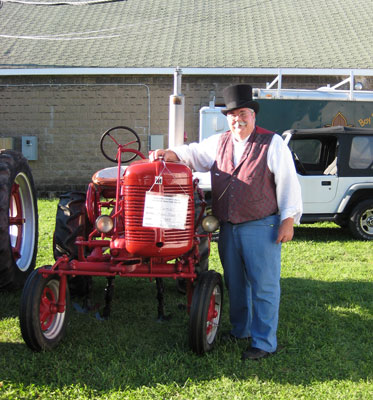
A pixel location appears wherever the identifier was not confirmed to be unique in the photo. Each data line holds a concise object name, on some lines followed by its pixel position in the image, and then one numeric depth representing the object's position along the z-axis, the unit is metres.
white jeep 7.64
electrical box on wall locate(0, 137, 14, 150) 13.12
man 3.39
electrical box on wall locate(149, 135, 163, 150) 12.81
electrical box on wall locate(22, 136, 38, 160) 13.09
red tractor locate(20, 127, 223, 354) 3.31
